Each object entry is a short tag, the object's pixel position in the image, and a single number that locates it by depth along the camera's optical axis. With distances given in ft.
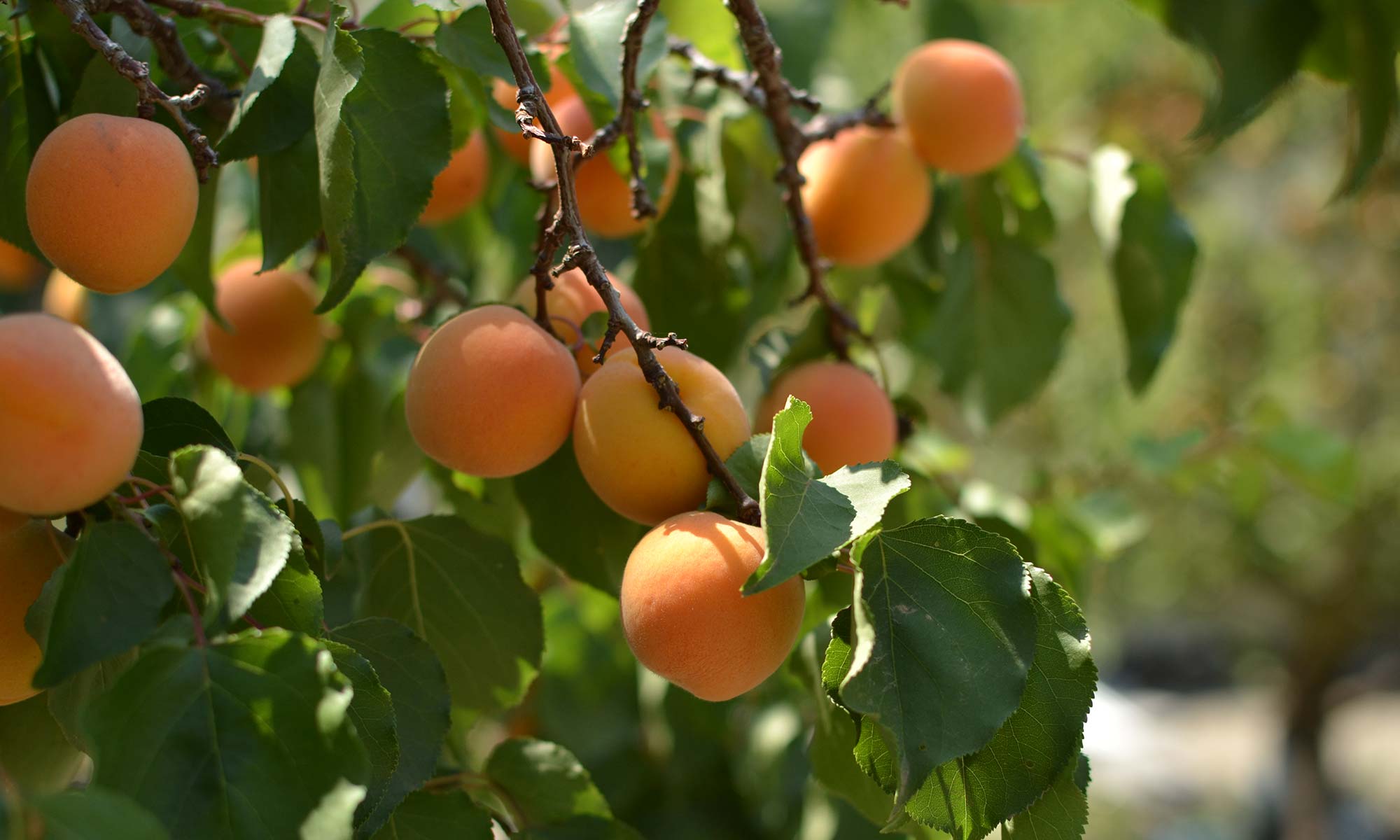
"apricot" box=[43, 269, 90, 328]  4.75
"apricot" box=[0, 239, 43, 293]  5.11
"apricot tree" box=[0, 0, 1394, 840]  3.37
